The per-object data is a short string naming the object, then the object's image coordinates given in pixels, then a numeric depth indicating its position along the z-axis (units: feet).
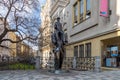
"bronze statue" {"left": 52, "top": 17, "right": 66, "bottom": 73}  17.44
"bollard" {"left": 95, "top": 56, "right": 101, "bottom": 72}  20.92
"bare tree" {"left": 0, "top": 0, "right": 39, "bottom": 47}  26.79
